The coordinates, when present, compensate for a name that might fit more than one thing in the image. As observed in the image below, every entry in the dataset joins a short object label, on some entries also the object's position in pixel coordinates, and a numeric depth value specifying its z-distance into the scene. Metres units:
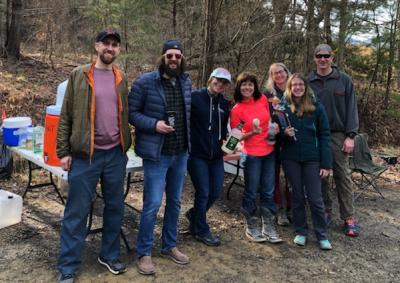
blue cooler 4.48
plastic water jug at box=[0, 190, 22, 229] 4.02
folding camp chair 5.51
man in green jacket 2.98
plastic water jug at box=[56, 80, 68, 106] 4.27
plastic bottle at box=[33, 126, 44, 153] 4.39
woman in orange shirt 3.94
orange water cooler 3.85
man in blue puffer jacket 3.23
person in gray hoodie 4.29
